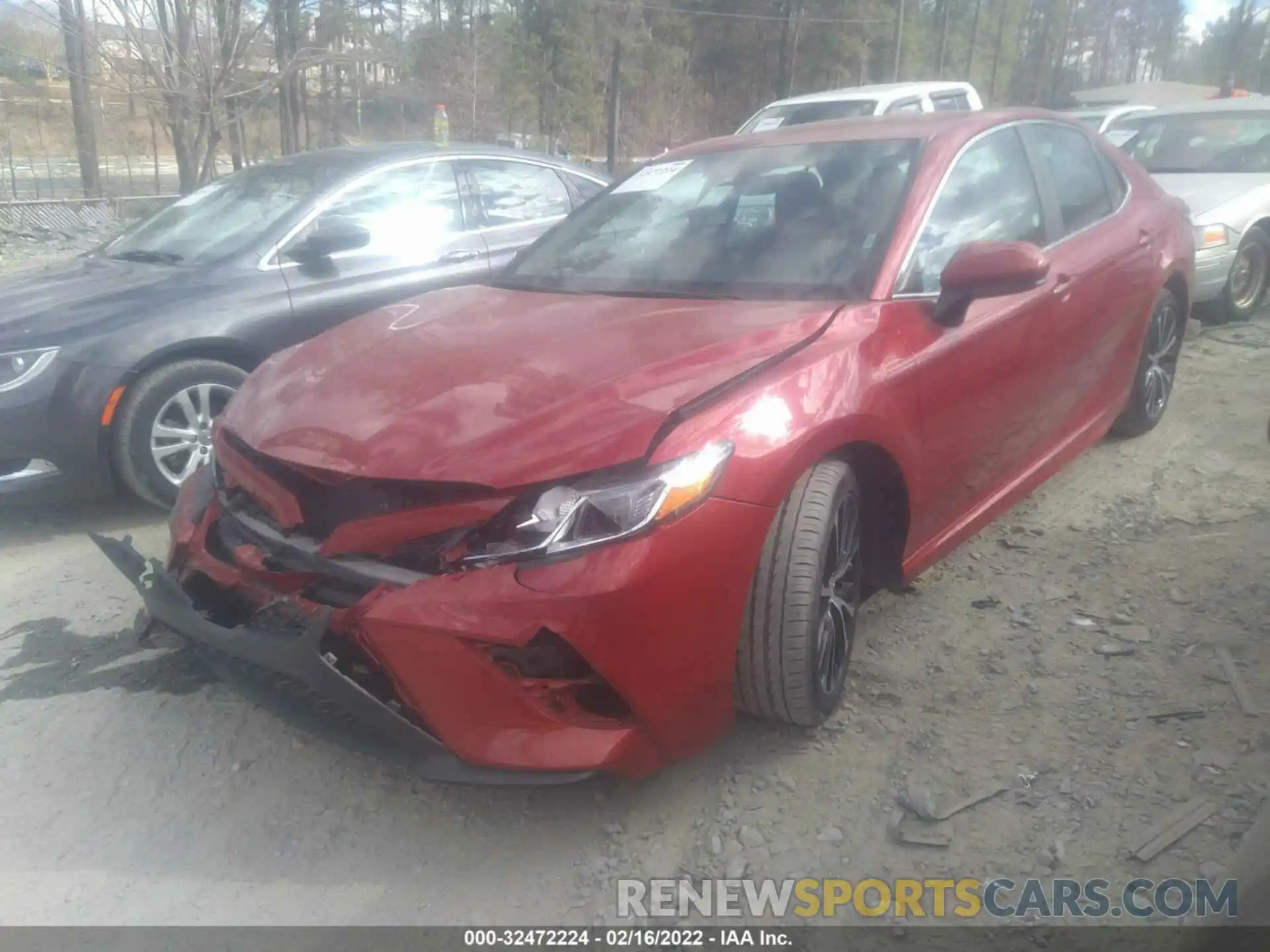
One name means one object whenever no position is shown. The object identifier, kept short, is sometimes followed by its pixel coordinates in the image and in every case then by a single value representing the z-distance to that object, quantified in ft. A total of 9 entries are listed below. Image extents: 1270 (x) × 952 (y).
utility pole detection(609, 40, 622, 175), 104.32
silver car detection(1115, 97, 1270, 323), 21.72
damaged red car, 6.94
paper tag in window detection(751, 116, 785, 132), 35.19
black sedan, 13.56
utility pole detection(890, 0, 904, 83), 96.32
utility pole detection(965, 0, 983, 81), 162.18
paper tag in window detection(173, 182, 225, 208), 18.13
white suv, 32.94
